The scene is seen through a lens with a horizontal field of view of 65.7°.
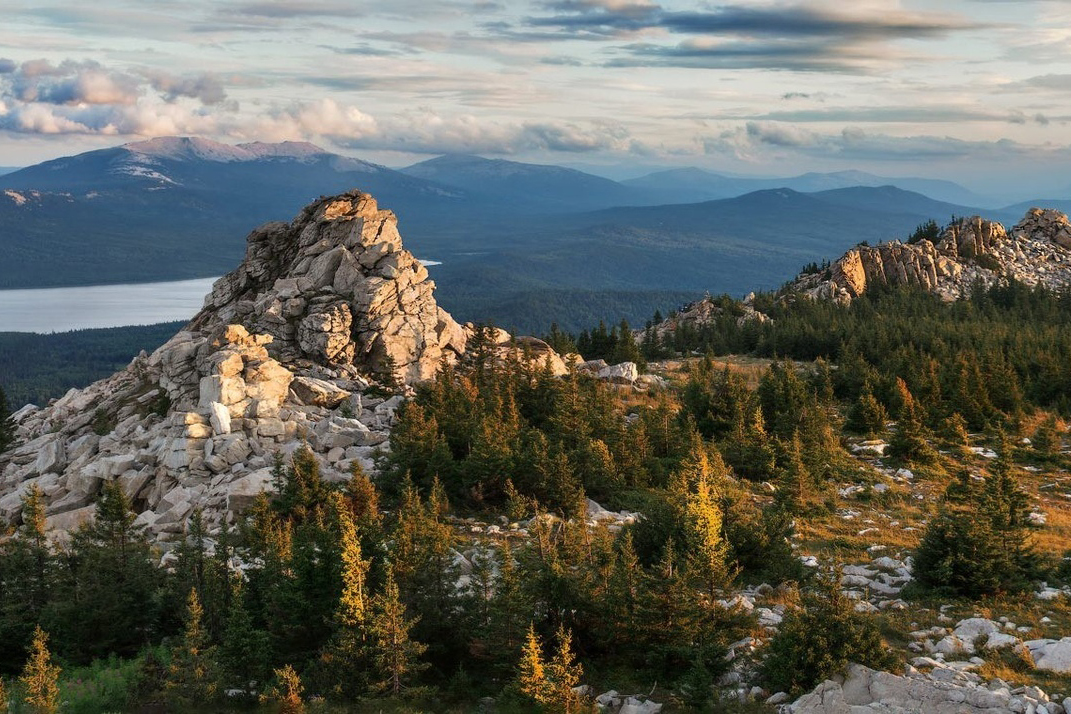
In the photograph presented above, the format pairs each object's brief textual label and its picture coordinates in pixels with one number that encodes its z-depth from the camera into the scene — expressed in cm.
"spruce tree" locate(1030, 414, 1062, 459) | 4322
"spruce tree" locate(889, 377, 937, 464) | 4150
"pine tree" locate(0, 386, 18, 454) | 5244
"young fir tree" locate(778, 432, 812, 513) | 3409
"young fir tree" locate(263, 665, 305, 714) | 1920
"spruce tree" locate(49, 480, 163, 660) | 2581
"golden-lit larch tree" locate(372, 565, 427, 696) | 2048
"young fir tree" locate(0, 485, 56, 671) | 2606
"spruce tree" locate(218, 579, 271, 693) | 2166
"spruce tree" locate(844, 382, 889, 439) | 4728
